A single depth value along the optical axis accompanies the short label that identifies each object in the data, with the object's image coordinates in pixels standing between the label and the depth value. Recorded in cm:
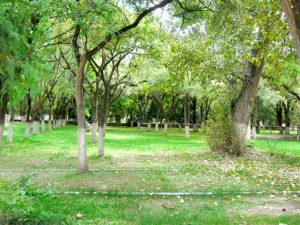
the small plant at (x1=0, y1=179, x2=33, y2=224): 287
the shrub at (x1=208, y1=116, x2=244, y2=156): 1279
